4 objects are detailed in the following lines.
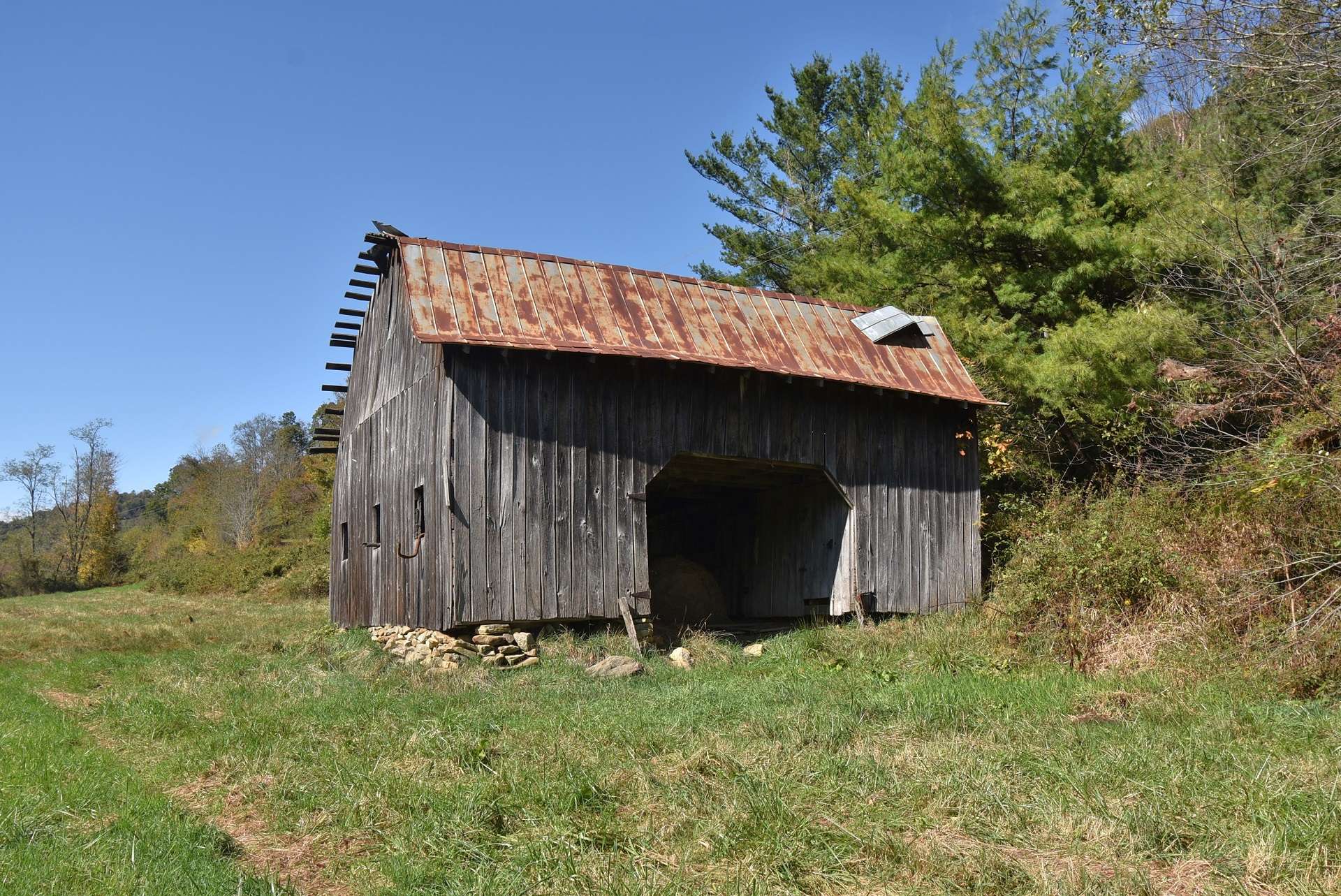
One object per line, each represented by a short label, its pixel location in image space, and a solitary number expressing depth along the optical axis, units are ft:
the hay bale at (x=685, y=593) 57.31
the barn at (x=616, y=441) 41.93
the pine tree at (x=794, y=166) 95.71
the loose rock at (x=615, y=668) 37.40
